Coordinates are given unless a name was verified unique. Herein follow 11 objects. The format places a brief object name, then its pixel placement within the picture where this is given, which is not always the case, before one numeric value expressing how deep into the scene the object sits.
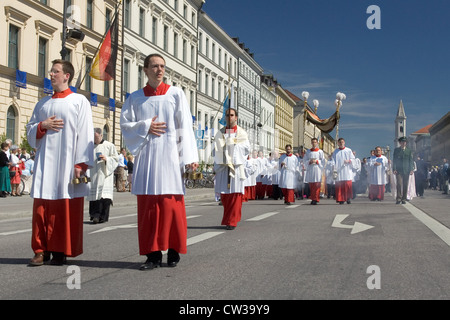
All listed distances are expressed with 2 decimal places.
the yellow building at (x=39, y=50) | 28.20
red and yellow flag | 27.25
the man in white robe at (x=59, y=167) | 6.47
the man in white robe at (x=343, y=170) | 20.81
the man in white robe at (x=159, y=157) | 6.31
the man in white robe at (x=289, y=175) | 21.13
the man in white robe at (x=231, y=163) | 11.28
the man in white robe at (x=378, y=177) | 24.23
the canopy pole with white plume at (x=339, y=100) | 29.73
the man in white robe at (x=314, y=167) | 20.41
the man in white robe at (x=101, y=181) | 12.27
